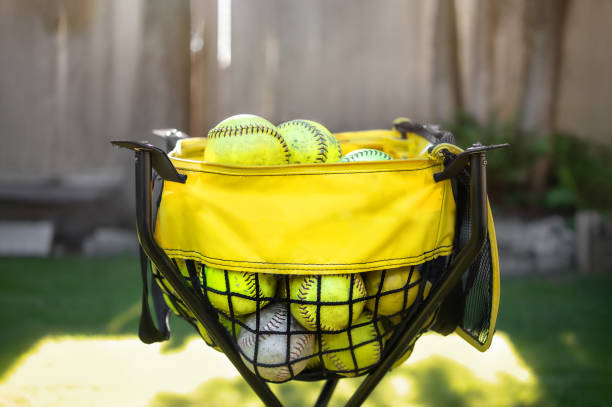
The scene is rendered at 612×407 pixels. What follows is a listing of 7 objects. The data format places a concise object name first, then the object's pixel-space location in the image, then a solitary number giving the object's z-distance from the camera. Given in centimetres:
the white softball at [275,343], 95
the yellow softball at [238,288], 94
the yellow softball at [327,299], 90
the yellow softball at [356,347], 98
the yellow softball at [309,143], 112
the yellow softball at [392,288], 95
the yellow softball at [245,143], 98
